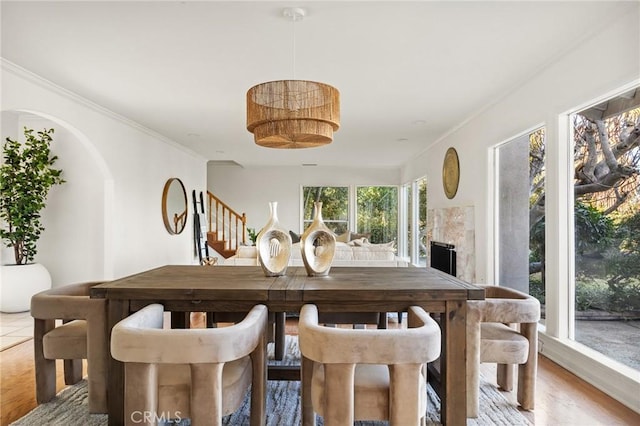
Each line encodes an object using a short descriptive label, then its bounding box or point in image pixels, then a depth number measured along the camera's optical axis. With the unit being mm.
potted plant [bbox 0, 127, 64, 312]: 4617
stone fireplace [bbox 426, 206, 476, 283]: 4738
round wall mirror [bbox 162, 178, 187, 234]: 6367
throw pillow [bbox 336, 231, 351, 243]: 8875
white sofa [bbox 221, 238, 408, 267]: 5055
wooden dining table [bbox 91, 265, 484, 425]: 2006
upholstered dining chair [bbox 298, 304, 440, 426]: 1535
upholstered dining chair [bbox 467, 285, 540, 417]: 2121
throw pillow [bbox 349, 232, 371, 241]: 8866
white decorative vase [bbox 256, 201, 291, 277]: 2402
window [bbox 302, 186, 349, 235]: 10055
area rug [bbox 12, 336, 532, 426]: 2172
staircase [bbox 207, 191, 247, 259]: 8695
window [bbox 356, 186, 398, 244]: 9961
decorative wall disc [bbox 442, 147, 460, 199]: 5383
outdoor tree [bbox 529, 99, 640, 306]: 2502
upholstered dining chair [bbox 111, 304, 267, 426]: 1563
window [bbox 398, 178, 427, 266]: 7578
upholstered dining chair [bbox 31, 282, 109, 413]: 2107
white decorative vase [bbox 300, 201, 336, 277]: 2414
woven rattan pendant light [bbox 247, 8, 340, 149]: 2459
